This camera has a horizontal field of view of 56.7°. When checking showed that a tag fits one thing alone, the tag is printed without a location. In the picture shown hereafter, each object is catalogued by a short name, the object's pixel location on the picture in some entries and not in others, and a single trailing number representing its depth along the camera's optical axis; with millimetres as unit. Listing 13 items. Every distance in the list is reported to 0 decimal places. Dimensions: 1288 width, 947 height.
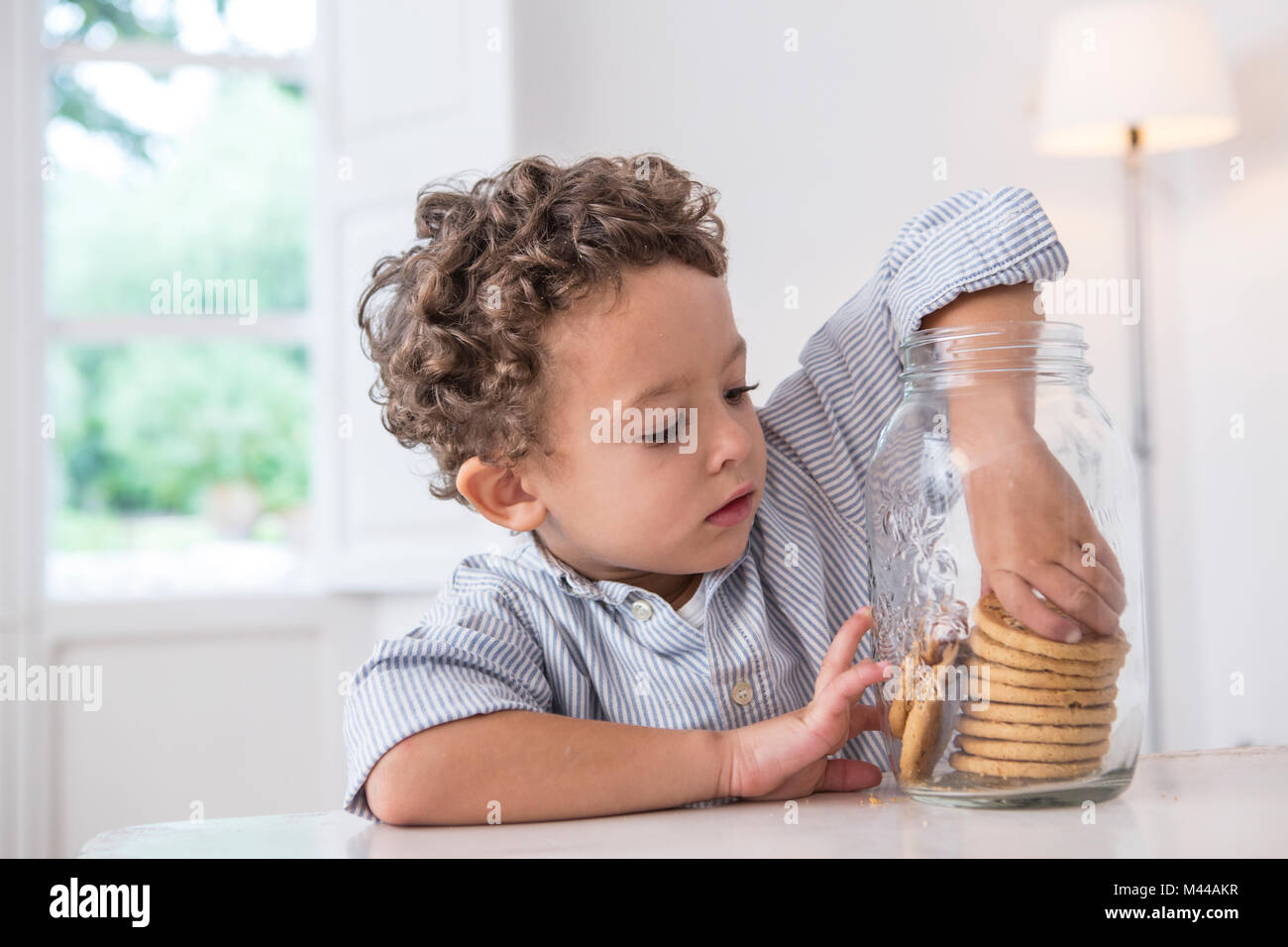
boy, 620
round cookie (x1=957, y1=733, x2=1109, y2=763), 528
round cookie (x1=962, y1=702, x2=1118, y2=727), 520
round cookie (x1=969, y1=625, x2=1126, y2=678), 519
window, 2600
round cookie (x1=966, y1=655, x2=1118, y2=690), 518
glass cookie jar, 530
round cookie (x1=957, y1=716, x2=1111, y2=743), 522
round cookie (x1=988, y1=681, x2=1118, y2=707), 518
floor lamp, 2174
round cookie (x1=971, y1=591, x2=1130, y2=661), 522
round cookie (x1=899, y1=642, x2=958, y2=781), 555
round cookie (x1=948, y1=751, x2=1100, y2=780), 535
